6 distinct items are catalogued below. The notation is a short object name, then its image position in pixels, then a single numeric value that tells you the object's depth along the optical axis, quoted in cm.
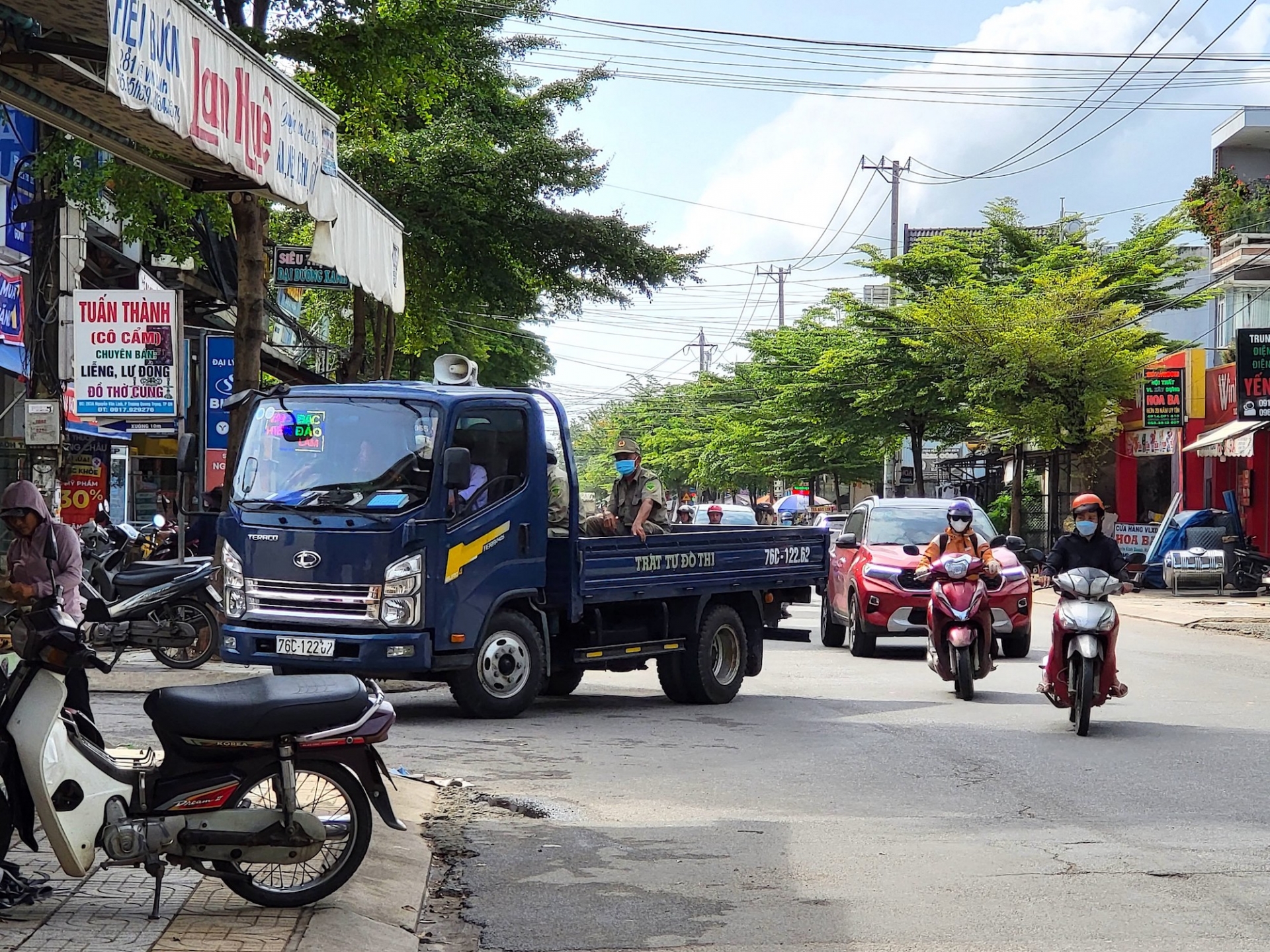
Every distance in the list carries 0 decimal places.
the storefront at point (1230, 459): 3297
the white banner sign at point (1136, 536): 3500
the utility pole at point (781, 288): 7794
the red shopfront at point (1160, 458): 3812
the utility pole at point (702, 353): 11544
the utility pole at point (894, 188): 5011
